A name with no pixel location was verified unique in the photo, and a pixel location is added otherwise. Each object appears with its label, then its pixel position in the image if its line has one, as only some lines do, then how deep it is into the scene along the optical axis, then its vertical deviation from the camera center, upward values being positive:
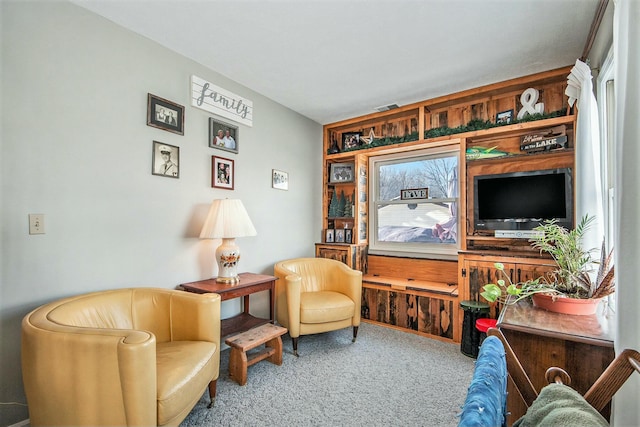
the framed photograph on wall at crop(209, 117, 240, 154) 2.80 +0.83
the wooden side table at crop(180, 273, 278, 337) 2.39 -0.60
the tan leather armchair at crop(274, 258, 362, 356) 2.73 -0.80
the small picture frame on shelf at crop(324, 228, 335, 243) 4.07 -0.23
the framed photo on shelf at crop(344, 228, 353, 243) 3.97 -0.23
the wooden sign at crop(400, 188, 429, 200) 3.68 +0.32
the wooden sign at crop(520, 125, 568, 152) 2.75 +0.75
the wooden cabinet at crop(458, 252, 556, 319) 2.61 -0.48
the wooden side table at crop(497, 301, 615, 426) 1.33 -0.61
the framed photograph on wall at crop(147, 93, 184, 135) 2.34 +0.87
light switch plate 1.77 -0.02
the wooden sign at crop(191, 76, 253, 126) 2.68 +1.15
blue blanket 0.61 -0.42
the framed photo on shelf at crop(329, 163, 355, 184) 4.08 +0.65
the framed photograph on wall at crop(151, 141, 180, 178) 2.37 +0.50
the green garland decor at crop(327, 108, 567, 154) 2.81 +0.98
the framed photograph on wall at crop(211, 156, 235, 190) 2.81 +0.46
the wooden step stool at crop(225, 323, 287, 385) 2.21 -1.03
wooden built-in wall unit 2.83 +0.16
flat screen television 2.67 +0.19
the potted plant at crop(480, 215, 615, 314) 1.62 -0.39
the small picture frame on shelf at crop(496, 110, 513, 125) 3.00 +1.04
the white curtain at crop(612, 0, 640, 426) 1.05 +0.04
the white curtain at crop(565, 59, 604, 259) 2.01 +0.43
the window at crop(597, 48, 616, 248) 2.00 +0.57
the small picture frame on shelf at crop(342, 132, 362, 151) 4.08 +1.11
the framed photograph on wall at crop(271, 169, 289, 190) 3.47 +0.48
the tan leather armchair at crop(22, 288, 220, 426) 1.26 -0.71
